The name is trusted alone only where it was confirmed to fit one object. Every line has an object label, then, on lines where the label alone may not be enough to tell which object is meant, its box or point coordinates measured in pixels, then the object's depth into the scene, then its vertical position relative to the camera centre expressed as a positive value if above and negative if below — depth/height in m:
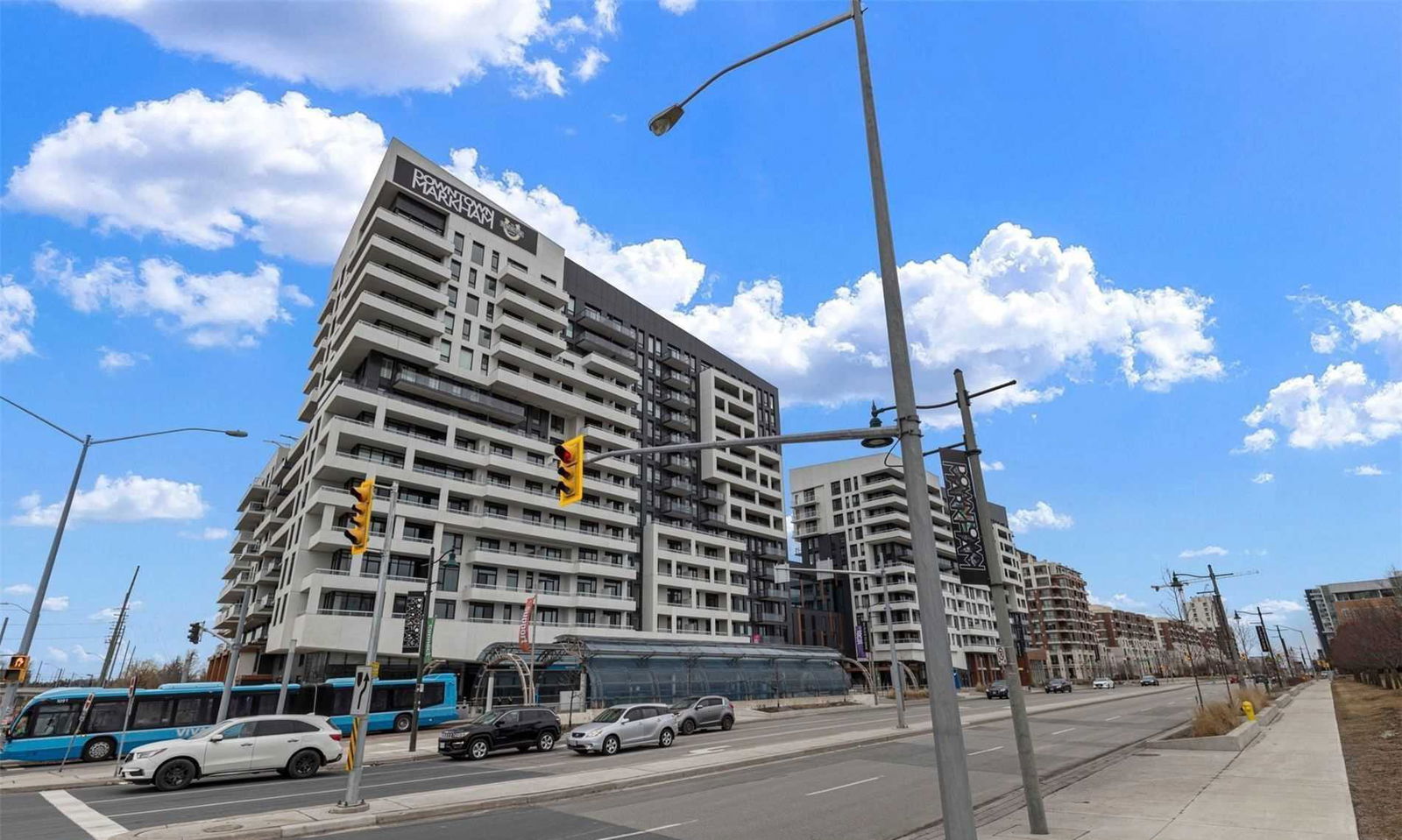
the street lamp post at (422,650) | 28.69 +0.34
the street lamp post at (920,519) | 6.75 +1.36
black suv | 25.58 -2.78
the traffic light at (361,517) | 15.27 +3.01
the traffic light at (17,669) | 17.62 -0.16
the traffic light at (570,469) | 11.64 +3.00
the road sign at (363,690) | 15.06 -0.66
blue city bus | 28.11 -2.31
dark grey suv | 32.97 -2.70
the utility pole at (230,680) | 29.10 -0.80
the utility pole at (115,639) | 60.43 +1.78
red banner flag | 43.38 +2.03
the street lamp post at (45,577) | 18.02 +2.25
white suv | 19.23 -2.55
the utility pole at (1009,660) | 10.79 -0.13
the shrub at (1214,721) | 22.11 -2.25
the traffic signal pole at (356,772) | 14.40 -2.24
